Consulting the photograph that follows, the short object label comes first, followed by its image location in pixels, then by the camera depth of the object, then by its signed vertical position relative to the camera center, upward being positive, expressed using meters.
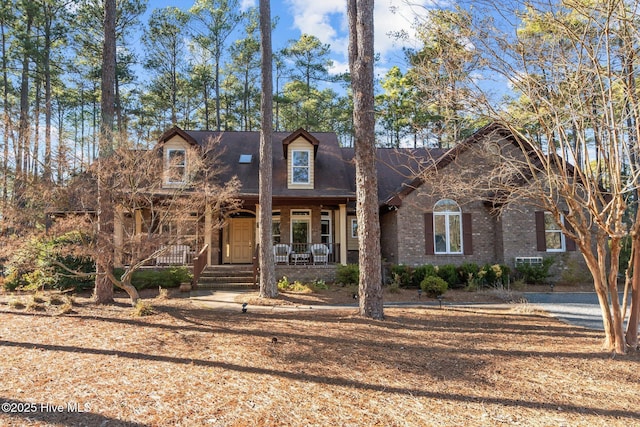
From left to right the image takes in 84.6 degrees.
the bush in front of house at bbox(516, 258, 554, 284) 12.48 -1.36
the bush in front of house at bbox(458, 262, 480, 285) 11.97 -1.32
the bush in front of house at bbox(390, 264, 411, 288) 12.07 -1.34
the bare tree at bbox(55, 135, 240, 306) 7.45 +0.86
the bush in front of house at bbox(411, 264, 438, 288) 12.09 -1.33
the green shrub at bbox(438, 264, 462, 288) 12.05 -1.38
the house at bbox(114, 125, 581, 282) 13.05 +0.61
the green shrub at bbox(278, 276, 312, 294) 11.45 -1.66
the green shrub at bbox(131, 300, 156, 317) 7.21 -1.46
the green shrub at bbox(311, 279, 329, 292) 11.60 -1.66
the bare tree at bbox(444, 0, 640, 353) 4.93 +2.07
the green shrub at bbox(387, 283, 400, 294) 11.20 -1.73
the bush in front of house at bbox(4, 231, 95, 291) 9.13 -0.86
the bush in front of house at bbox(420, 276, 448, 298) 10.17 -1.49
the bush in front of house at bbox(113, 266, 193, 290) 11.73 -1.29
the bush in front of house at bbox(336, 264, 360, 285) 12.26 -1.36
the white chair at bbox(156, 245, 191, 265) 13.02 -0.69
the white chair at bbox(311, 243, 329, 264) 13.86 -0.66
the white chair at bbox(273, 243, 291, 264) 13.96 -0.60
